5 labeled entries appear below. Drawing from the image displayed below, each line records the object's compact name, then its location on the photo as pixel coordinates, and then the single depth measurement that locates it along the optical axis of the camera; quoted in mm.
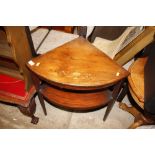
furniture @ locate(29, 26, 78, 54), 1473
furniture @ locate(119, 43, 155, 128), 1211
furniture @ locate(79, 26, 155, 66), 1309
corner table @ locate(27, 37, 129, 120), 1106
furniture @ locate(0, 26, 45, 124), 1112
